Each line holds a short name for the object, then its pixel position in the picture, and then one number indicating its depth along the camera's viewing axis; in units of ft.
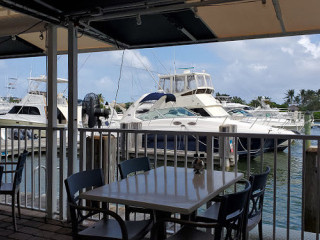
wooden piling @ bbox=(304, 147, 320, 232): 8.75
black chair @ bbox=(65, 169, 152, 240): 6.20
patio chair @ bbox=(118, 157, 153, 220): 7.75
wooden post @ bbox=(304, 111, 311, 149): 32.71
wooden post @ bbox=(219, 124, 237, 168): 9.70
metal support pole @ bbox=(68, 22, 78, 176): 10.69
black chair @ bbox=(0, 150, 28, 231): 10.05
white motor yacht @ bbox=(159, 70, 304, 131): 45.70
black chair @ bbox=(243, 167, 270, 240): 6.62
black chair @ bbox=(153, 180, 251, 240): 5.06
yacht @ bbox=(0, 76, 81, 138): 46.03
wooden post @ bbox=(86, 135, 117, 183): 11.68
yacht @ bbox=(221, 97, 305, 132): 46.26
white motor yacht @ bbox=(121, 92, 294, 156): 35.14
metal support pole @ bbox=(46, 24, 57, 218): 11.25
